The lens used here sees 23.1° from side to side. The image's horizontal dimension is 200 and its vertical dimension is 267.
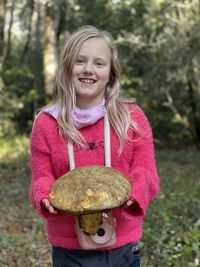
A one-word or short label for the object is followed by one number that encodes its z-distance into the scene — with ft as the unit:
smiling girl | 7.35
